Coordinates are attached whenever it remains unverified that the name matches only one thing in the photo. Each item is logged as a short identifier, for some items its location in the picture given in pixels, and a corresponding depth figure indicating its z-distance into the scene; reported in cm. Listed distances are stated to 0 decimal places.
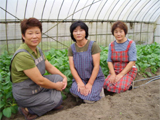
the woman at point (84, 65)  219
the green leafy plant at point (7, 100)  188
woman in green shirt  171
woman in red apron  249
